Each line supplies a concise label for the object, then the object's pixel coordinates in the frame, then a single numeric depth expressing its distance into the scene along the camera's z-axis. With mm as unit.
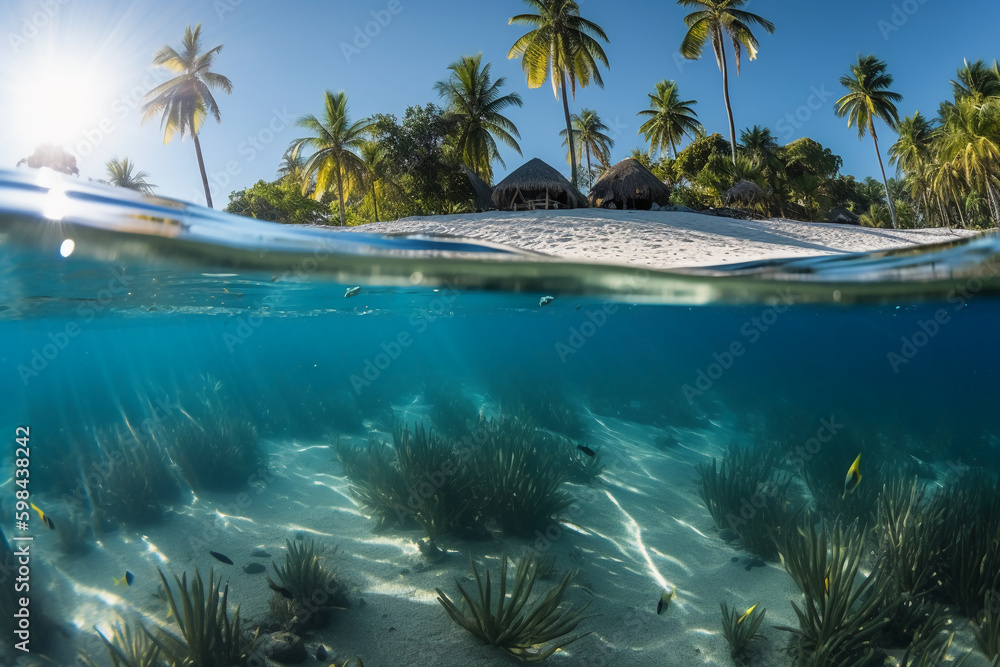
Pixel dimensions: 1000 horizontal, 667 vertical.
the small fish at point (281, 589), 4652
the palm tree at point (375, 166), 29759
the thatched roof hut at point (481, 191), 29161
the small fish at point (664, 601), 4379
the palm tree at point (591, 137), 46406
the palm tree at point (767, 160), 36844
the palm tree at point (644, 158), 43975
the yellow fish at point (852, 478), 4625
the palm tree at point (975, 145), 25391
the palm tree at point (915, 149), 39266
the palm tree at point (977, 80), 36344
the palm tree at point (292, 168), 39156
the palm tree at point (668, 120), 41031
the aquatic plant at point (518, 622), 4566
